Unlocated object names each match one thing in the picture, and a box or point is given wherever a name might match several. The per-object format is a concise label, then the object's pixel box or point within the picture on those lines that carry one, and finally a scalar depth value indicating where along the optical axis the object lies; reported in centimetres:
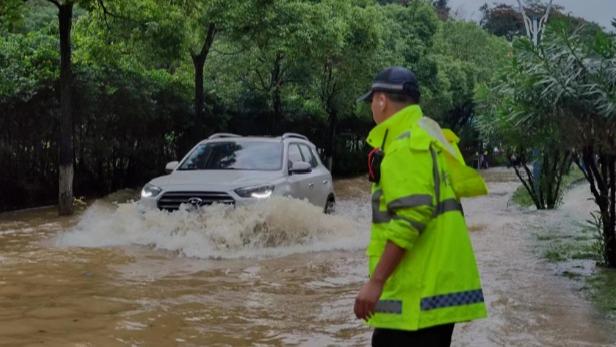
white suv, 1045
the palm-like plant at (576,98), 762
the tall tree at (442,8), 6761
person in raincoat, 306
